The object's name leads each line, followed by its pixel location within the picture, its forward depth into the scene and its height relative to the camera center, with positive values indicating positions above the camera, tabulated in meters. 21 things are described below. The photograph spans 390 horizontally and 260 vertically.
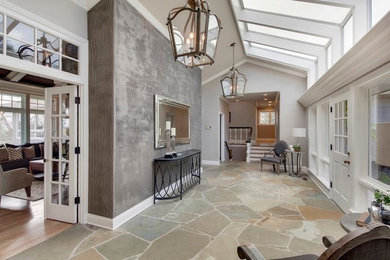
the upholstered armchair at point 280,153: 6.42 -0.80
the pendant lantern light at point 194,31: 1.62 +0.90
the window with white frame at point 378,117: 2.63 +0.17
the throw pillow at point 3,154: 5.74 -0.71
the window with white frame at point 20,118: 7.34 +0.47
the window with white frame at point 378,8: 2.39 +1.56
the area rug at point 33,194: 4.03 -1.38
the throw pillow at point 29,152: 6.43 -0.73
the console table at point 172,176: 3.92 -1.09
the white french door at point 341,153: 3.40 -0.44
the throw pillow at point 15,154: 5.96 -0.73
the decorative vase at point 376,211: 1.50 -0.64
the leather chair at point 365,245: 0.91 -0.54
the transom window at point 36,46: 2.09 +1.02
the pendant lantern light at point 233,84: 4.24 +1.02
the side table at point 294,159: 6.18 -0.96
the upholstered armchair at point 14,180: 3.60 -0.96
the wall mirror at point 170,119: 3.92 +0.26
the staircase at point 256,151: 8.72 -1.03
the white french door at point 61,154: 2.96 -0.37
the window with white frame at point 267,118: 12.72 +0.77
